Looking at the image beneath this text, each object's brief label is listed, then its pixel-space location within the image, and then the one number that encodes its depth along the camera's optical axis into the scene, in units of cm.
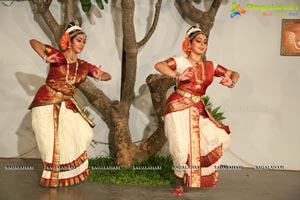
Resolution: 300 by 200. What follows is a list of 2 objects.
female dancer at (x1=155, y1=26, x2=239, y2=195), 354
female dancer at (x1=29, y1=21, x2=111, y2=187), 371
